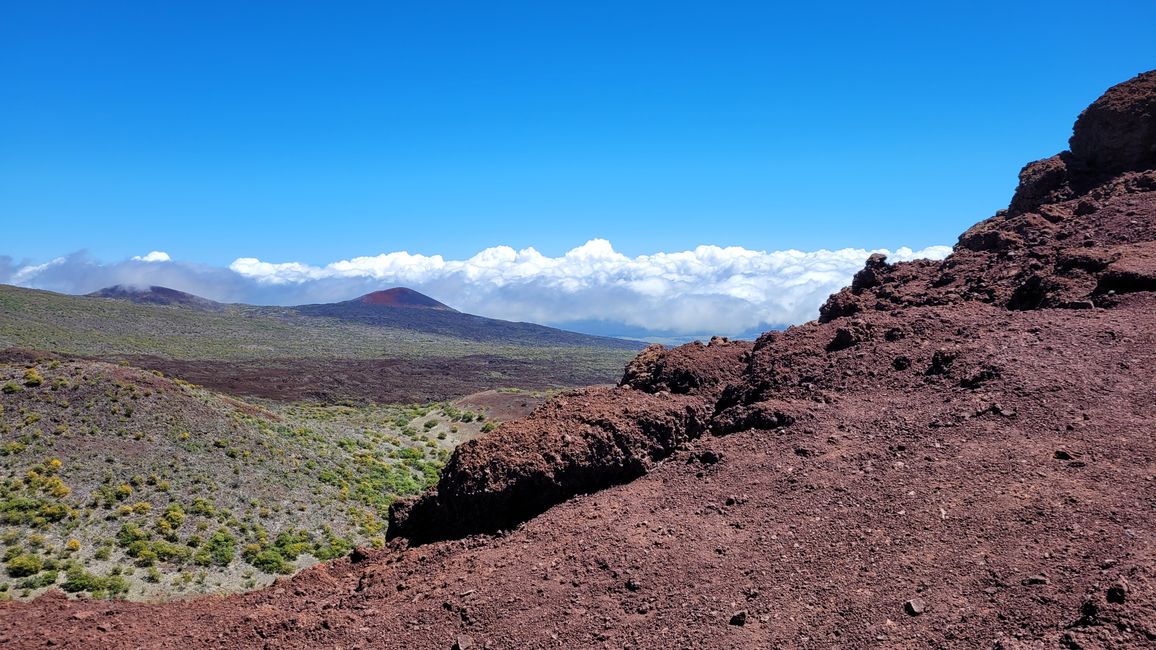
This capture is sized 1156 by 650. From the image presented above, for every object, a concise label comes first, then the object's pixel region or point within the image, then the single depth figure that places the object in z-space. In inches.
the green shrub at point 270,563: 828.6
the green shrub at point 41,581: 688.4
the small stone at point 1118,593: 174.1
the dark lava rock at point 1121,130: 490.3
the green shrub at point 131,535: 808.3
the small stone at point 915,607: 193.5
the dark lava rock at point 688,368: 375.6
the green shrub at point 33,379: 1131.3
